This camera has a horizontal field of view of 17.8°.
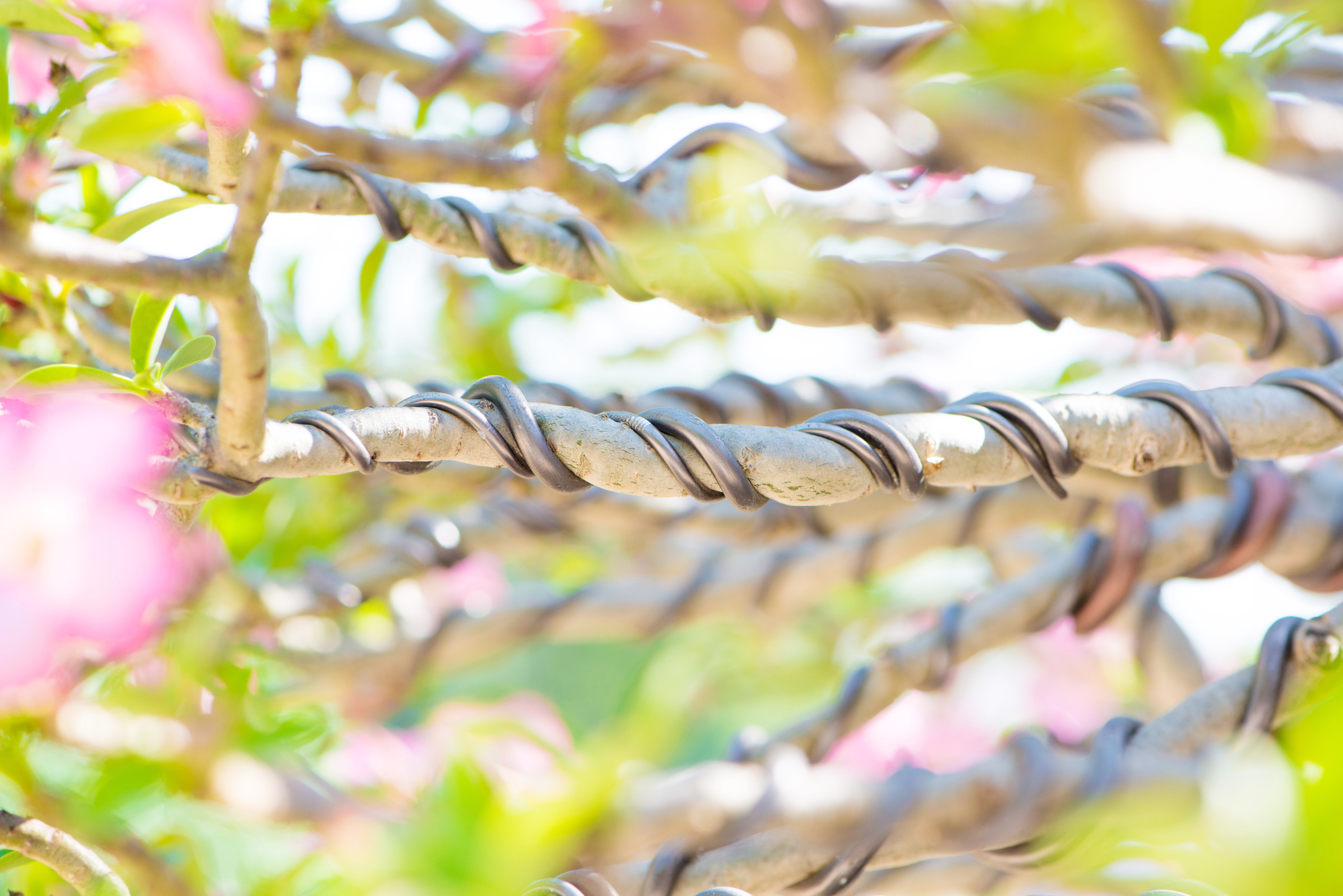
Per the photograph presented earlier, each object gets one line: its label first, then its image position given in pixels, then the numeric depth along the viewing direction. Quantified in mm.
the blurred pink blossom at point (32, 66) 1016
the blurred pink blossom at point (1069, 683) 2335
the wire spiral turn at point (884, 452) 823
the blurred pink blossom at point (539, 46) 1202
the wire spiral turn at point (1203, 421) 867
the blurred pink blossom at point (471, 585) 1921
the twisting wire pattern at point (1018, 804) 885
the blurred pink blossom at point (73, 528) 811
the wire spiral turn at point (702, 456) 813
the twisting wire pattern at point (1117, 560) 1009
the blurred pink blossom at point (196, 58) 787
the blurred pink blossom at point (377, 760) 1582
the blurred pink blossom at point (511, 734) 1410
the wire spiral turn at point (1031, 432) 844
